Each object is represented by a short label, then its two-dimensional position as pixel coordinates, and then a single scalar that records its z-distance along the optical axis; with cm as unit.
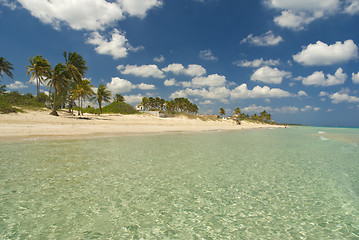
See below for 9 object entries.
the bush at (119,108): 6788
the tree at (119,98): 9694
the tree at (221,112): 15512
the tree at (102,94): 5850
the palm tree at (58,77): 3675
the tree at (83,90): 4541
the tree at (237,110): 13815
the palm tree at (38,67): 3696
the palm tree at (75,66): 4115
